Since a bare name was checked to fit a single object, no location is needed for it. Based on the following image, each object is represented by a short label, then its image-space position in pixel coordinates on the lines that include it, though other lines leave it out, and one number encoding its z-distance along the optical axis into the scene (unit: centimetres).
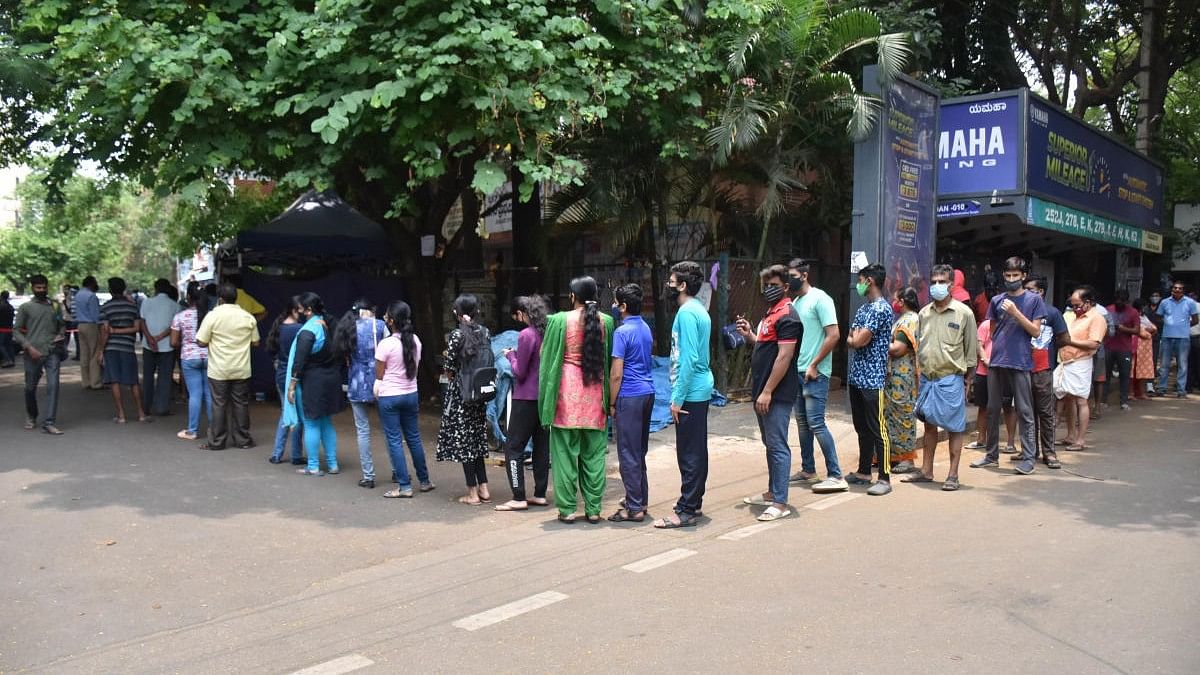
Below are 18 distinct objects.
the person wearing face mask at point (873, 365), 741
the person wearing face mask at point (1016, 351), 804
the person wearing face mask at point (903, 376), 768
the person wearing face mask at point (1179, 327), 1478
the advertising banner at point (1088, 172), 1287
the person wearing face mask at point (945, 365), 758
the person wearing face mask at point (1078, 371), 955
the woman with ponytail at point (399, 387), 725
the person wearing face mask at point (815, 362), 723
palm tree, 1080
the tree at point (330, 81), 770
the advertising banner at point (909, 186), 1071
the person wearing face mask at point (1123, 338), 1329
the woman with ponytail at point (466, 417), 712
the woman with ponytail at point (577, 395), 654
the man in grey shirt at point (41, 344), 978
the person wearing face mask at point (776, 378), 649
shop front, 1223
